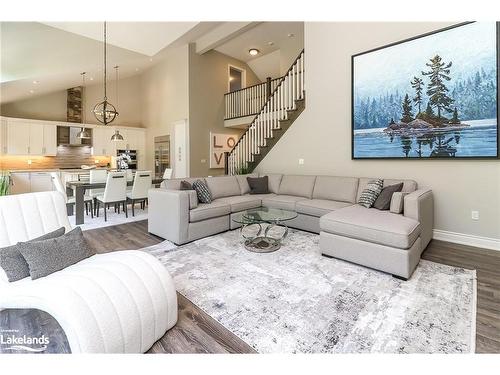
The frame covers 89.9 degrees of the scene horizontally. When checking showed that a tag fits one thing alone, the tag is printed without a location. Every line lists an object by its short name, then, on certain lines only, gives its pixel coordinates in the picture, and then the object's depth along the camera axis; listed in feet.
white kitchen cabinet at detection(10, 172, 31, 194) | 21.42
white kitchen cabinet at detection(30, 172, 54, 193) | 22.26
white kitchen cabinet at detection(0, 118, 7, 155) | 21.08
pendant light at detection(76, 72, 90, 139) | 25.81
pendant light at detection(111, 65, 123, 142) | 19.23
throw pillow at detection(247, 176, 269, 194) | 15.99
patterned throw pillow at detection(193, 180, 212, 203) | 12.87
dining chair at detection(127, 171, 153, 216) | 16.96
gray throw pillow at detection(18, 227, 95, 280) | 5.03
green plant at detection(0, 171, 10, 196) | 8.59
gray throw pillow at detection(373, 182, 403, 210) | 10.69
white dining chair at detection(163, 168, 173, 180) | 23.49
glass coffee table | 9.98
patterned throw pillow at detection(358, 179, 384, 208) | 11.27
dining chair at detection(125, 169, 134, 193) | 18.52
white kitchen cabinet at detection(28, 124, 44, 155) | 22.75
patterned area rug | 5.13
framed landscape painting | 10.08
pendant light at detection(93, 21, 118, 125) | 15.04
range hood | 24.70
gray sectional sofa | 8.11
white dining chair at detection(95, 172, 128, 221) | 15.40
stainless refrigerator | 26.90
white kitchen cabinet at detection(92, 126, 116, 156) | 26.91
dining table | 14.89
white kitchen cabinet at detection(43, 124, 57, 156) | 23.54
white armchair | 3.90
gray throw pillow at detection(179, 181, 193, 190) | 12.64
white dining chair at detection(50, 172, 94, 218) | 14.79
